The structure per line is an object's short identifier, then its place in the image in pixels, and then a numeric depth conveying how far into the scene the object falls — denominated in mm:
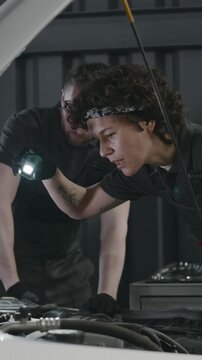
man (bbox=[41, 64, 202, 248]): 2154
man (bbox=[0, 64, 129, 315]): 2688
